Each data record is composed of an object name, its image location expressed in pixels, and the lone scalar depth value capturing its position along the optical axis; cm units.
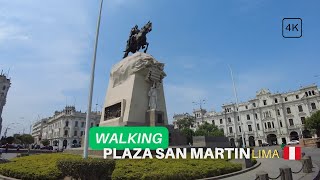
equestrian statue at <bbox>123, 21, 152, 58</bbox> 2420
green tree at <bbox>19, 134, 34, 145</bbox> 7038
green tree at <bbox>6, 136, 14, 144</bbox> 7318
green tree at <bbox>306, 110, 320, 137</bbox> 4058
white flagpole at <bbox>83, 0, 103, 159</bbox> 943
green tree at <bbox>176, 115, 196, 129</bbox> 6594
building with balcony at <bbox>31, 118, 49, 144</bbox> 11756
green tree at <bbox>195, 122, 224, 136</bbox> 5786
